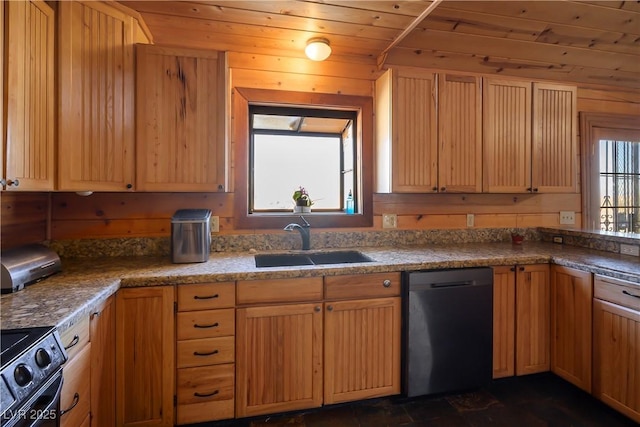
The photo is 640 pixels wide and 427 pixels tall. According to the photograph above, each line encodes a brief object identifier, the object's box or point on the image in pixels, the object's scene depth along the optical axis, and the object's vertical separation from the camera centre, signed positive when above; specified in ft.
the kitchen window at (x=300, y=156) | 7.09 +1.54
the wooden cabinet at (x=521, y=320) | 6.25 -2.24
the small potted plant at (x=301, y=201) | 7.52 +0.33
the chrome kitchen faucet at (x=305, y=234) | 6.95 -0.47
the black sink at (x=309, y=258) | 6.57 -1.01
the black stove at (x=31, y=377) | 2.39 -1.44
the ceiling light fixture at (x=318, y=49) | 6.70 +3.76
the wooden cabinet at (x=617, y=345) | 4.99 -2.29
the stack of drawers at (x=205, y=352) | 4.97 -2.33
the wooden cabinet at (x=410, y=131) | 6.88 +1.95
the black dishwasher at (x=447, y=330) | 5.70 -2.26
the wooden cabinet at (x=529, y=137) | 7.39 +1.98
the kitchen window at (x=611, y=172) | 9.16 +1.35
